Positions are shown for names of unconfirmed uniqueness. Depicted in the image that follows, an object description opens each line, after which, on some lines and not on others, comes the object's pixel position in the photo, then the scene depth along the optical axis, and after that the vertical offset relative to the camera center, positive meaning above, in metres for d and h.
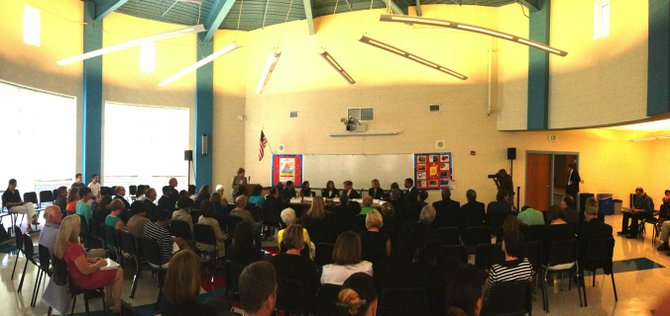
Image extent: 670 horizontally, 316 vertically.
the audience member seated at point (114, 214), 6.16 -0.92
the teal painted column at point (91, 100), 12.04 +1.61
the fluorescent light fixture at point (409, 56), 8.51 +2.46
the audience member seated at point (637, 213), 9.62 -1.22
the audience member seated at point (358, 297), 2.27 -0.81
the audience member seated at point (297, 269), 3.87 -1.07
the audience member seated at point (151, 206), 7.22 -0.94
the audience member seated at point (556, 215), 6.08 -0.85
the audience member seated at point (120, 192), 8.19 -0.77
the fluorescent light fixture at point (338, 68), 10.11 +2.50
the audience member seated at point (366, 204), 7.55 -0.89
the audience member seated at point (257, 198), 9.09 -0.95
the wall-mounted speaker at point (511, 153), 11.88 +0.19
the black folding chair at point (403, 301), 3.31 -1.17
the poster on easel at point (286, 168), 14.00 -0.42
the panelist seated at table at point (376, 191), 11.38 -0.95
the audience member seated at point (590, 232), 5.58 -1.01
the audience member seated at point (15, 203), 9.33 -1.19
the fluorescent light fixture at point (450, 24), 6.61 +2.30
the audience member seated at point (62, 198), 8.49 -0.96
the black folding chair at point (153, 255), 5.25 -1.32
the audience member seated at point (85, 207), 7.19 -0.97
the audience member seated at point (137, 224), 5.75 -1.00
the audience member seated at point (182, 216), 6.41 -1.00
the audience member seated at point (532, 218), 6.54 -0.94
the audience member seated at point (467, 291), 2.62 -0.86
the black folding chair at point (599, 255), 5.39 -1.27
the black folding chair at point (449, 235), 6.02 -1.14
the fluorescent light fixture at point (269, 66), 9.94 +2.42
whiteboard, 12.80 -0.38
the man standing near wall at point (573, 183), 10.92 -0.63
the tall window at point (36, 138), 9.88 +0.40
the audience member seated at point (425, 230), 4.26 -0.92
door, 12.37 -0.65
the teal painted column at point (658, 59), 7.08 +1.85
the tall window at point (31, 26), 10.24 +3.25
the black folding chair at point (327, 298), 3.66 -1.29
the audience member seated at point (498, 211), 7.47 -0.96
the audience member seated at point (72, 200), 7.53 -0.89
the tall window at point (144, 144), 13.19 +0.34
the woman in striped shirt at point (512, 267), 3.83 -1.02
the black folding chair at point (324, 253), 5.01 -1.20
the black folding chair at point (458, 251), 4.76 -1.09
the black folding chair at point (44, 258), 4.79 -1.26
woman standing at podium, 12.45 -0.73
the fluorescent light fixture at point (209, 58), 8.74 +2.32
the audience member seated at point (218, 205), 7.75 -0.97
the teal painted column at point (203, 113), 14.42 +1.49
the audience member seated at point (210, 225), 6.16 -1.08
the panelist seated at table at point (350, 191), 11.26 -0.95
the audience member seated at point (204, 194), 8.52 -0.83
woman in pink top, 4.29 -1.16
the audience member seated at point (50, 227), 5.02 -0.93
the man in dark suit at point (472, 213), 7.10 -0.98
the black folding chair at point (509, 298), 3.69 -1.28
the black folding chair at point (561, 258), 5.18 -1.27
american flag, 13.88 +0.37
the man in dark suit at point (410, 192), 9.86 -0.88
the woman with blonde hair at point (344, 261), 3.72 -0.97
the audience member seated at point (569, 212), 6.93 -0.88
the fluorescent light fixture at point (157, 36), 8.06 +2.41
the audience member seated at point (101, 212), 6.85 -0.99
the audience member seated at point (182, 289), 2.62 -0.88
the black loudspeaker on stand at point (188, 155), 13.81 -0.01
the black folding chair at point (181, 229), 6.12 -1.13
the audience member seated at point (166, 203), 8.76 -1.06
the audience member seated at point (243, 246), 4.65 -1.05
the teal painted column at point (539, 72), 10.86 +2.38
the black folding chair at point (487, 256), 5.05 -1.21
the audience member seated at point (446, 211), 7.02 -0.98
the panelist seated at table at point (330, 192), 11.70 -1.01
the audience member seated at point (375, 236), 5.00 -0.97
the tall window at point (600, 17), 9.37 +3.36
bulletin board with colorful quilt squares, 12.42 -0.37
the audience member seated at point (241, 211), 6.72 -0.92
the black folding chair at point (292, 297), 3.71 -1.31
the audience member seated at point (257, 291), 2.36 -0.79
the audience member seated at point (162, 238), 5.36 -1.11
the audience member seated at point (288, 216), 6.21 -0.91
